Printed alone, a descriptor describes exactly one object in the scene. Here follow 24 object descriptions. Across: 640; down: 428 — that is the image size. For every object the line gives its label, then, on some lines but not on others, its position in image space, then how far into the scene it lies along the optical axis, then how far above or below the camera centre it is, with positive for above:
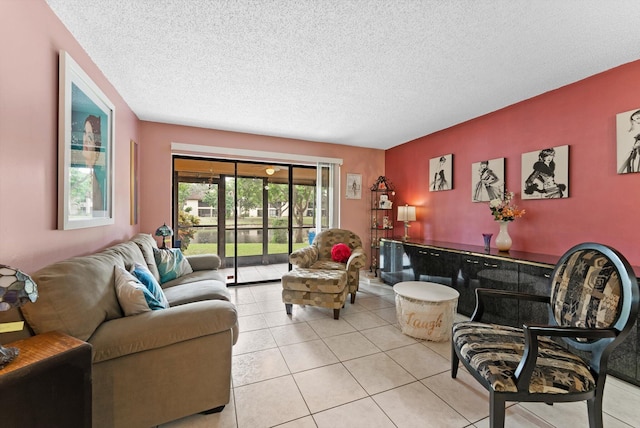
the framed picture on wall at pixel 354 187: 4.72 +0.52
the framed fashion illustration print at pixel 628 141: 2.01 +0.62
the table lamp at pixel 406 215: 4.04 -0.01
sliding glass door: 3.95 +0.02
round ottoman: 2.31 -0.93
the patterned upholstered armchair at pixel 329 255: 3.28 -0.59
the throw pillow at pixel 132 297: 1.49 -0.52
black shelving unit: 4.65 -0.04
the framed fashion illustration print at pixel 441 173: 3.64 +0.63
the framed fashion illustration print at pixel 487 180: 3.00 +0.44
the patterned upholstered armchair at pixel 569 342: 1.21 -0.75
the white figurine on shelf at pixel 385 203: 4.52 +0.20
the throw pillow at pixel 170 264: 2.63 -0.56
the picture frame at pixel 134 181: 3.00 +0.39
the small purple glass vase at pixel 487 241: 2.90 -0.31
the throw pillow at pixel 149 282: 1.79 -0.51
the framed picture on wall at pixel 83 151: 1.58 +0.47
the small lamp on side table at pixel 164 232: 3.26 -0.26
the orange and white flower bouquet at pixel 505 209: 2.72 +0.06
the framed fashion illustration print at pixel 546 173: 2.45 +0.44
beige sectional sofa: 1.22 -0.72
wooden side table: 0.83 -0.63
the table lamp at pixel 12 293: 0.86 -0.29
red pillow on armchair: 3.61 -0.58
